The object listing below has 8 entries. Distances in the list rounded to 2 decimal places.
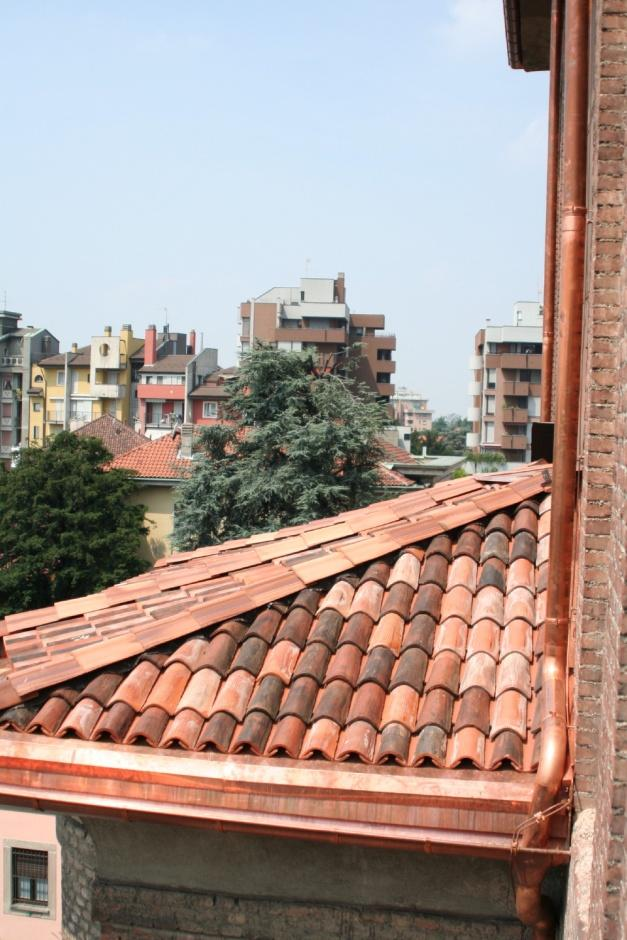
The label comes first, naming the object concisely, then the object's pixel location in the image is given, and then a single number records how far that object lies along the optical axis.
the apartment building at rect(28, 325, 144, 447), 89.12
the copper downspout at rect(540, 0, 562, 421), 6.53
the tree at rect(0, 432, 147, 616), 41.16
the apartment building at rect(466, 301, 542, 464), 82.62
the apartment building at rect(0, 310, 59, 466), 91.56
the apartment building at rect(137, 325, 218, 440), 81.19
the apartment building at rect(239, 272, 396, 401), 81.81
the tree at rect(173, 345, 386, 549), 30.27
